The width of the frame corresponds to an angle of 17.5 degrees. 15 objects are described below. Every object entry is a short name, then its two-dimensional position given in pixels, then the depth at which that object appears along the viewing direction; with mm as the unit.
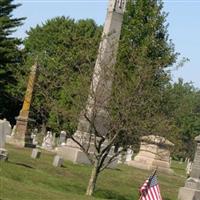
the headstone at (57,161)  21453
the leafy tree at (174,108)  20398
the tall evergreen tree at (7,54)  56062
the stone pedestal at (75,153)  25312
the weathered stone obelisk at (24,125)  29188
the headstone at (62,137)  38644
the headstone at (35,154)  22664
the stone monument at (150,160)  32938
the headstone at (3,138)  17658
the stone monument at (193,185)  21500
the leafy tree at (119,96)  17938
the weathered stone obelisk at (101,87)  18500
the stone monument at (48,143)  34844
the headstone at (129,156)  37881
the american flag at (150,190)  11797
